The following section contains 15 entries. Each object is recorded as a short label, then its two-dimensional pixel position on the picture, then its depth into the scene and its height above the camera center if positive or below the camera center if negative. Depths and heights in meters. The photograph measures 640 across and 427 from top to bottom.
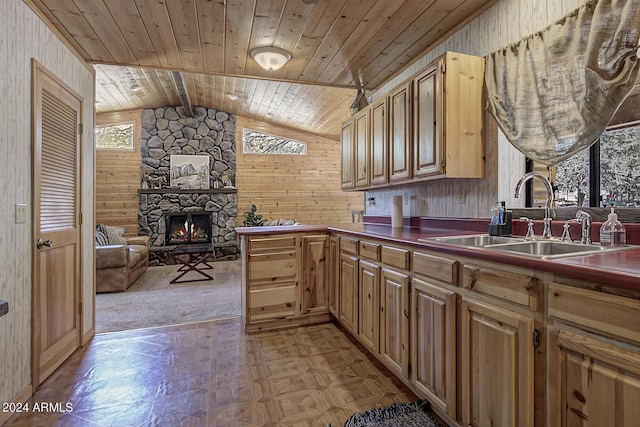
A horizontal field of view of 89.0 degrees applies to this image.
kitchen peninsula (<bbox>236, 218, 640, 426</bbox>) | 0.95 -0.45
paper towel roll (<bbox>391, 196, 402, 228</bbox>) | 3.02 +0.02
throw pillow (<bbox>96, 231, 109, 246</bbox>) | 5.02 -0.40
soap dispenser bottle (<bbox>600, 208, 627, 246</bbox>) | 1.46 -0.08
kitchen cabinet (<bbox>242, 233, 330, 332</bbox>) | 2.92 -0.61
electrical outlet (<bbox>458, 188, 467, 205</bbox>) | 2.49 +0.14
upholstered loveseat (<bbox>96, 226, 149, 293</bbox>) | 4.31 -0.74
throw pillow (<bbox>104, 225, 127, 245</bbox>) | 5.55 -0.39
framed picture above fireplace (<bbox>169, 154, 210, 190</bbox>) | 7.02 +0.92
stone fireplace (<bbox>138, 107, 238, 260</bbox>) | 6.86 +1.09
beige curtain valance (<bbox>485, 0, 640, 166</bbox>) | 1.52 +0.73
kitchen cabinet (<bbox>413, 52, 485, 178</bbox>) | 2.18 +0.67
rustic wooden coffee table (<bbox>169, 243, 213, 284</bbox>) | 5.06 -0.60
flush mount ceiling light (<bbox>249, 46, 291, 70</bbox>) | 2.77 +1.37
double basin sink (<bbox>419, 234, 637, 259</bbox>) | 1.42 -0.15
